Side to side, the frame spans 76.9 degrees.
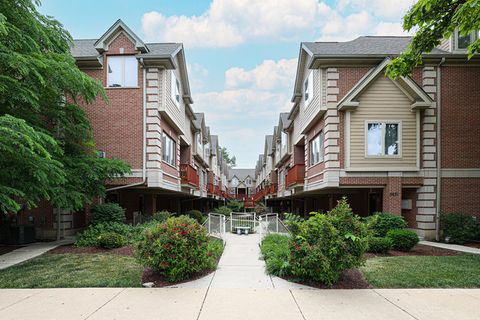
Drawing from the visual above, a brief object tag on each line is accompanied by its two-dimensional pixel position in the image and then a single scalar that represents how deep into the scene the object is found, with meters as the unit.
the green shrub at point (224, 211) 28.31
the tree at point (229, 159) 84.55
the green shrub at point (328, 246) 6.41
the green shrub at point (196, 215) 21.65
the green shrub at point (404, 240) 10.45
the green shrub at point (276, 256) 7.14
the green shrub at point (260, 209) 34.92
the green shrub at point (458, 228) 12.45
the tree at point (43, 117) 8.46
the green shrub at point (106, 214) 12.31
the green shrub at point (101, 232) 11.03
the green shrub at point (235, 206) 40.41
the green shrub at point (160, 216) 14.36
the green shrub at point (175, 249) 6.70
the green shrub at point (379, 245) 10.04
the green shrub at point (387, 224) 11.53
